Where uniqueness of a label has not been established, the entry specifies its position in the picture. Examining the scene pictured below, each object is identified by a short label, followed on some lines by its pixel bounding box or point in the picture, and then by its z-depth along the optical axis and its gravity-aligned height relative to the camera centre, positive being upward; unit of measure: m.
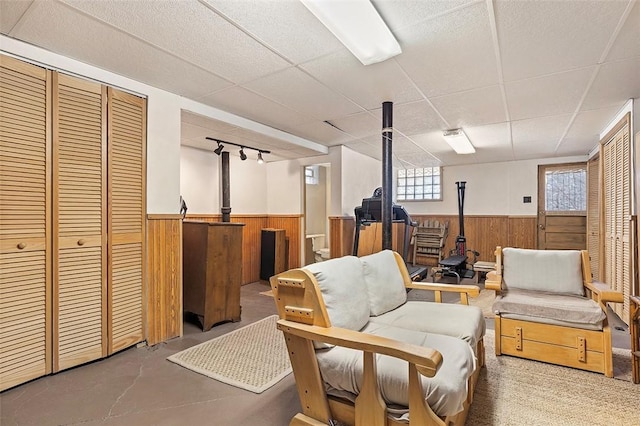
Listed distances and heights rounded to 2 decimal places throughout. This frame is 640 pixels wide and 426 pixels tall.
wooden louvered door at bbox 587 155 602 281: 4.89 +0.06
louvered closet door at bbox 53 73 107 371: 2.26 -0.05
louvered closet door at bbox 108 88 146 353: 2.54 -0.01
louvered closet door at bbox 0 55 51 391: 2.01 -0.05
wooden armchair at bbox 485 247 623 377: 2.28 -0.70
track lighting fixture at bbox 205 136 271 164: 4.34 +0.99
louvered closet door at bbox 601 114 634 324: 3.15 +0.04
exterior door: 5.75 +0.17
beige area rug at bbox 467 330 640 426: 1.76 -1.12
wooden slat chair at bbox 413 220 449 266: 6.85 -0.51
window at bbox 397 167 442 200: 7.27 +0.74
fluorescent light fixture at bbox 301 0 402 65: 1.67 +1.08
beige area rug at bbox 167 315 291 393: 2.22 -1.14
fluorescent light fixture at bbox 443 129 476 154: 4.19 +1.05
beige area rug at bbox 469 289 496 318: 3.69 -1.12
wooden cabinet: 3.18 -0.58
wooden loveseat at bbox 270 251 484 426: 1.29 -0.66
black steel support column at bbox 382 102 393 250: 3.20 +0.34
